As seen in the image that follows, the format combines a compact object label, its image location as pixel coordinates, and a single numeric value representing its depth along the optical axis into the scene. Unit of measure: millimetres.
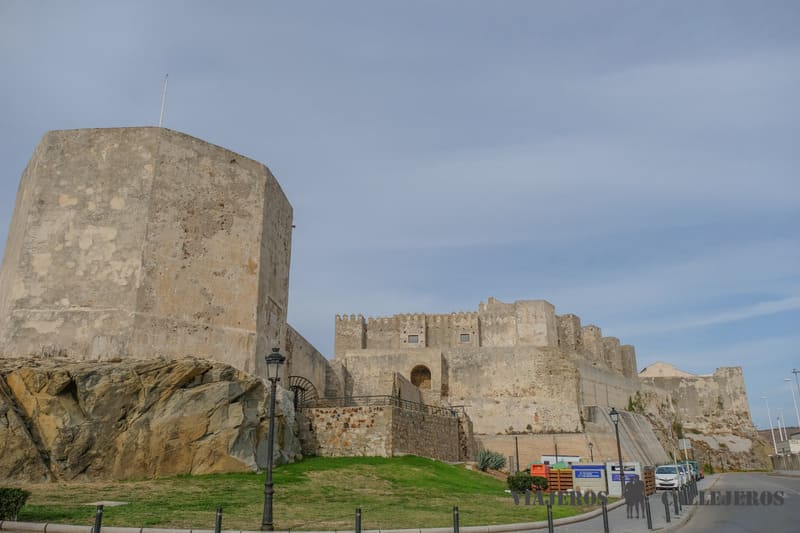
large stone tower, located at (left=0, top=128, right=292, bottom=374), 17406
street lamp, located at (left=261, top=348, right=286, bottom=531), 8828
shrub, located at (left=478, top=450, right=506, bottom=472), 24469
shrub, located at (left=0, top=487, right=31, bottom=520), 8750
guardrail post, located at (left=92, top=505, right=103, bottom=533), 6788
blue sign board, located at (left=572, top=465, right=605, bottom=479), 18016
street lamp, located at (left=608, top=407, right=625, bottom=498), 16562
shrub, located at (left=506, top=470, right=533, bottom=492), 15422
